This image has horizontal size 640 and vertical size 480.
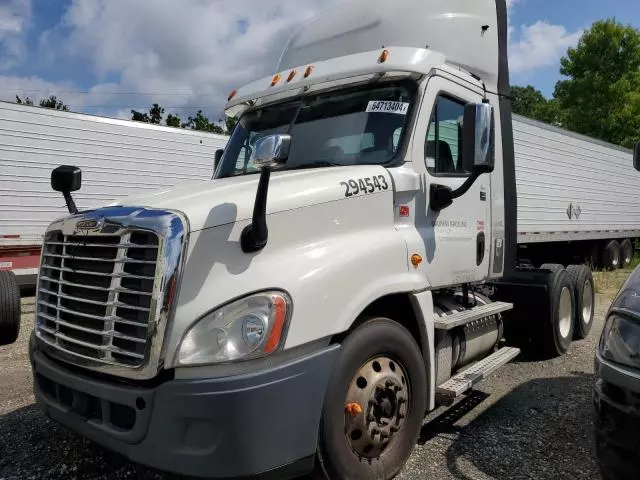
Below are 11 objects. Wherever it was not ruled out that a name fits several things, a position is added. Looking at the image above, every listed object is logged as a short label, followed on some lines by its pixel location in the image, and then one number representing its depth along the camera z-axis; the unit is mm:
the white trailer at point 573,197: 11359
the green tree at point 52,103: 33469
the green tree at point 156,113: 35391
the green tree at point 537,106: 35500
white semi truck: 2480
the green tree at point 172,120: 35444
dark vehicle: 2293
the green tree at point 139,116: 33281
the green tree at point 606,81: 24359
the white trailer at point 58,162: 9977
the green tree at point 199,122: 37938
